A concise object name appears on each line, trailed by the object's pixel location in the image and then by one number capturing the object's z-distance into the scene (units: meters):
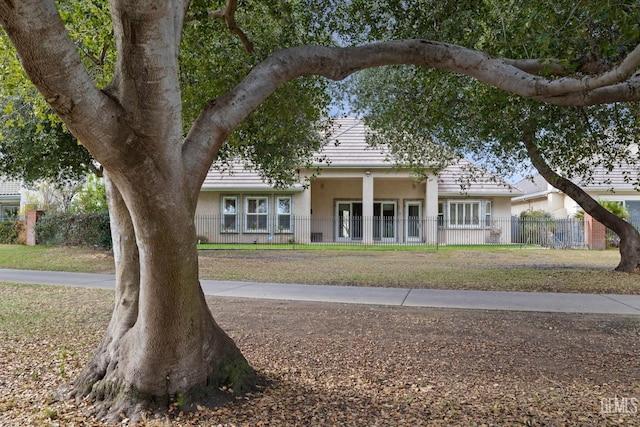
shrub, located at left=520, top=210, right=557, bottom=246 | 26.19
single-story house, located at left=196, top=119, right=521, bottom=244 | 26.33
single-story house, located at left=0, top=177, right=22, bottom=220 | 31.80
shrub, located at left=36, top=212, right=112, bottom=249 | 18.81
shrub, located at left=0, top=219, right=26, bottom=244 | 24.38
